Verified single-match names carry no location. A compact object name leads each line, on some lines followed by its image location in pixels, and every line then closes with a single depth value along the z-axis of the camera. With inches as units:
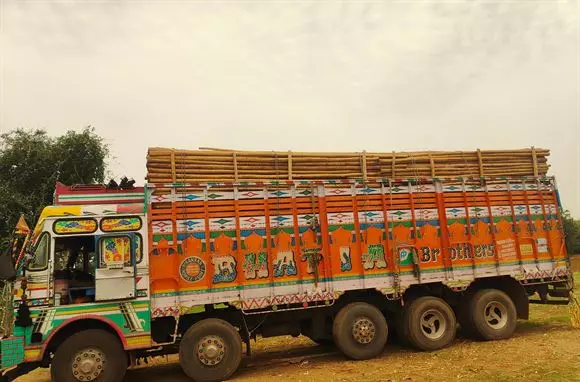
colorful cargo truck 278.1
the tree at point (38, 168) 644.7
